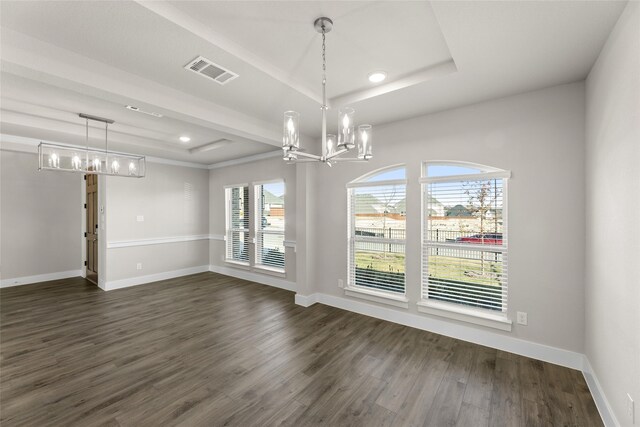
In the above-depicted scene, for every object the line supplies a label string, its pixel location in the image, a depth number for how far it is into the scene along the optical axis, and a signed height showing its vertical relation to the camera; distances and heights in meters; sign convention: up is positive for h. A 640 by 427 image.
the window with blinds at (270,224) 5.64 -0.30
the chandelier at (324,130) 1.95 +0.58
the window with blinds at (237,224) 6.30 -0.31
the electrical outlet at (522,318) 2.88 -1.12
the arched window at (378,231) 3.80 -0.30
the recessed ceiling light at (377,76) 2.66 +1.32
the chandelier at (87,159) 3.77 +0.74
